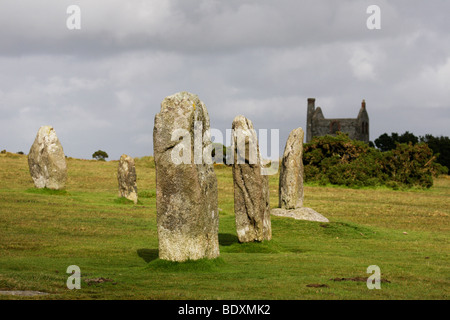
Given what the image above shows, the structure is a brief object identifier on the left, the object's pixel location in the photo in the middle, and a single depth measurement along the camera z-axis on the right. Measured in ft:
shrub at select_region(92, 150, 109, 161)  266.36
